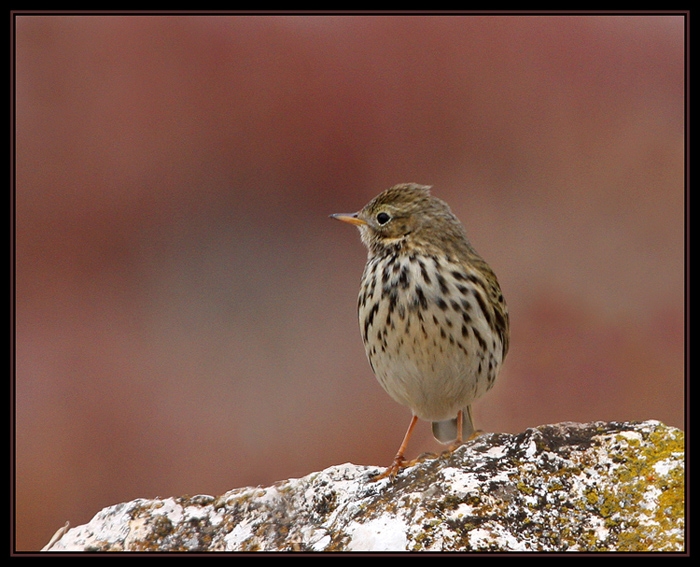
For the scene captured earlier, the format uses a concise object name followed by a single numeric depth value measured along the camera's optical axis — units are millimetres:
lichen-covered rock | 7523
